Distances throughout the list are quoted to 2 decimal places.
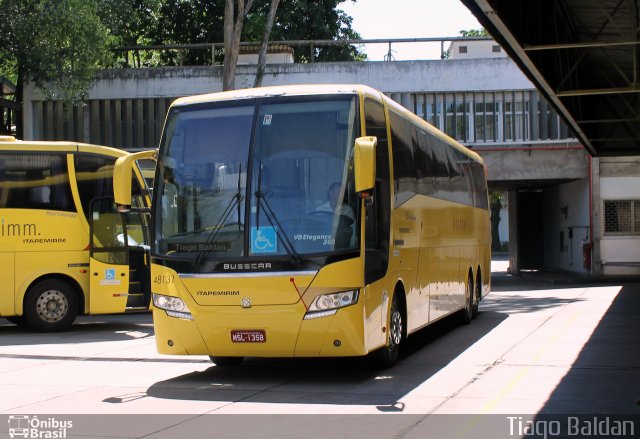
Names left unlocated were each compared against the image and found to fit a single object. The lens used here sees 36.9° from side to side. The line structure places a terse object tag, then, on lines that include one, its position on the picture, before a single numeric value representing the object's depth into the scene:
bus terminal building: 35.03
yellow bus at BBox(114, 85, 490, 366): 10.31
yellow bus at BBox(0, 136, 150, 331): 17.34
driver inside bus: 10.39
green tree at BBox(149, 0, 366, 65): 43.62
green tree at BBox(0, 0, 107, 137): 28.81
